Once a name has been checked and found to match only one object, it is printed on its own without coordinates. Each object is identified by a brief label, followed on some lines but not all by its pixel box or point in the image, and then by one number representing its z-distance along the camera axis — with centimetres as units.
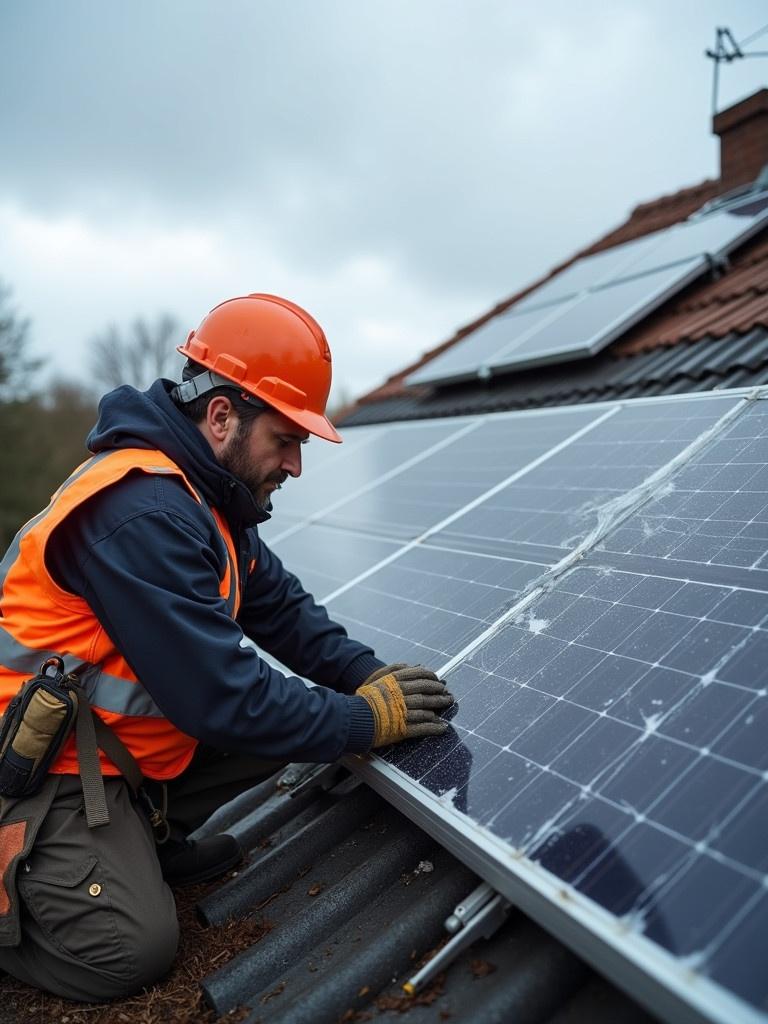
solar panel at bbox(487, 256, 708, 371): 591
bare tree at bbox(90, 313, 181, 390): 4303
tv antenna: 858
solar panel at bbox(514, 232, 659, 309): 743
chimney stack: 820
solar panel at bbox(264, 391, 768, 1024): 166
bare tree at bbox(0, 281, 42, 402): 2305
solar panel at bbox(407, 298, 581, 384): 714
